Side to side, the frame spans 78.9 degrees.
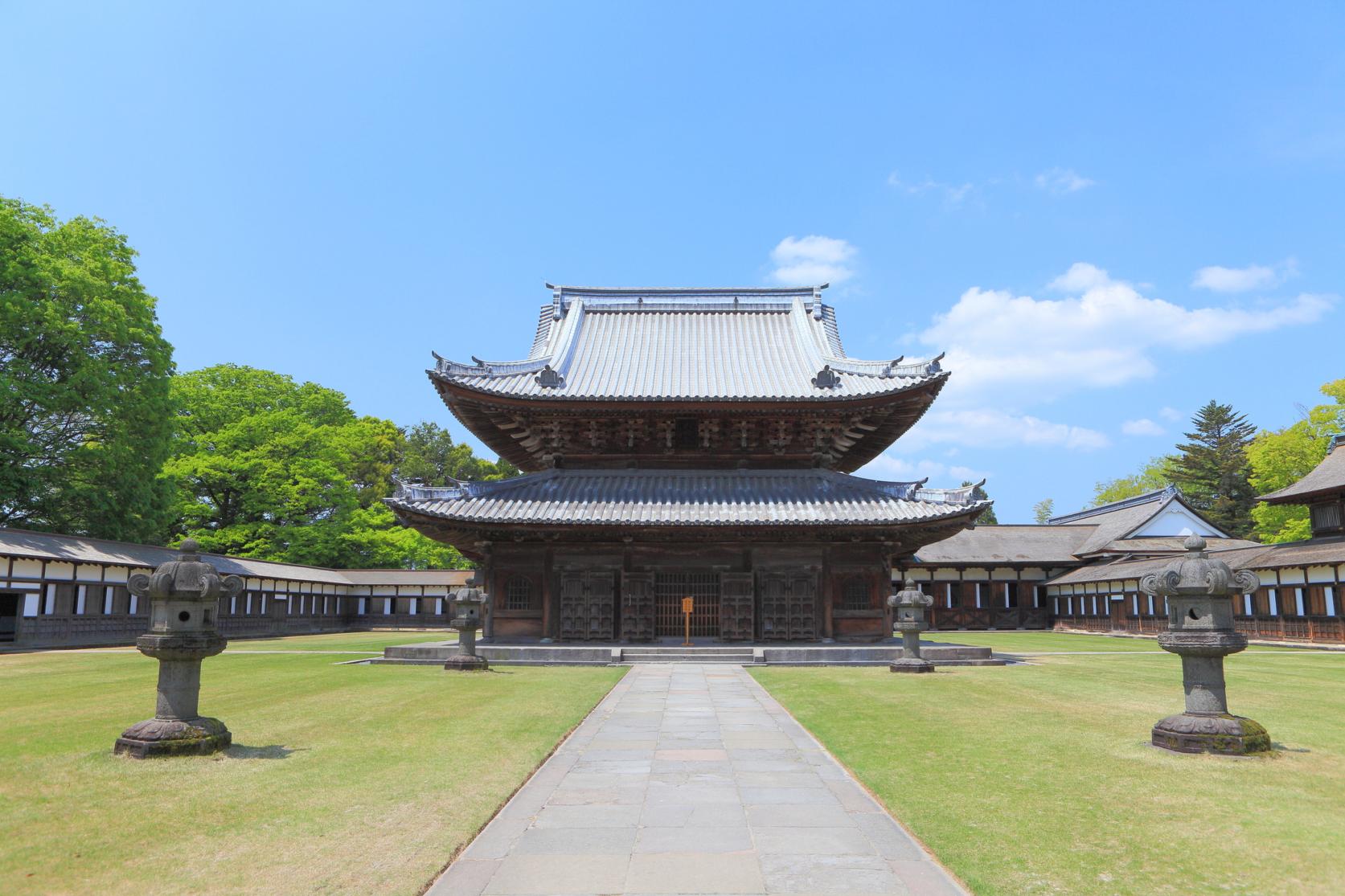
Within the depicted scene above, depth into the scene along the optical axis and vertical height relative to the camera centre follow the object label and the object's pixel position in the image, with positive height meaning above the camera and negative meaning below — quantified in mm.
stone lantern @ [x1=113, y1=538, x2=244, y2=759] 9039 -938
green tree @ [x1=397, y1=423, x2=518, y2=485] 73562 +9684
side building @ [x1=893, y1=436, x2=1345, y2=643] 36000 -207
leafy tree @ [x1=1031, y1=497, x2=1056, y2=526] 108938 +6846
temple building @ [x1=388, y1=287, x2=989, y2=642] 24594 +1741
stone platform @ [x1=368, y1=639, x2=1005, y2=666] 22344 -2542
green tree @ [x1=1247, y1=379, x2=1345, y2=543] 50375 +6394
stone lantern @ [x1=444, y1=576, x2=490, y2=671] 19922 -1471
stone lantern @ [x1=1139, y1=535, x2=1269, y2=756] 9250 -986
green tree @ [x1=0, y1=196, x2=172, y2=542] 34125 +7814
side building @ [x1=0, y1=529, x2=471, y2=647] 28891 -1250
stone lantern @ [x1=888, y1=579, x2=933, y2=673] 20031 -1477
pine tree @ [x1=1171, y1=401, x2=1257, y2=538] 62094 +7058
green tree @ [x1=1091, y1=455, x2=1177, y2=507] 82438 +7992
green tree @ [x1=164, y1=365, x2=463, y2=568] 48938 +5201
